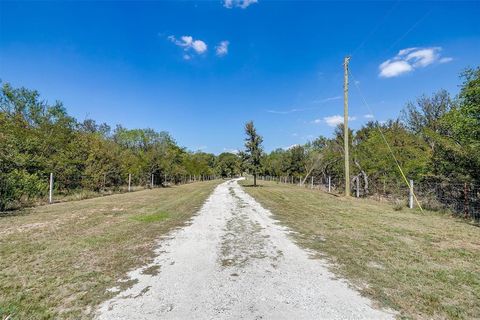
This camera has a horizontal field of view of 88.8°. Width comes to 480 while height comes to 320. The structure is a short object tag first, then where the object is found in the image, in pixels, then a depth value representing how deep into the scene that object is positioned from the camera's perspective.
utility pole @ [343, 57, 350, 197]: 15.96
